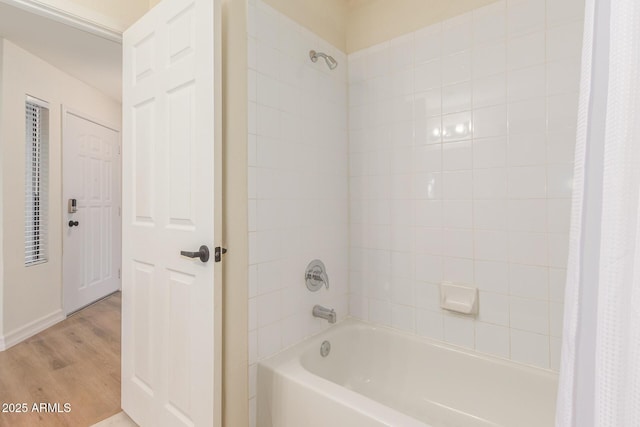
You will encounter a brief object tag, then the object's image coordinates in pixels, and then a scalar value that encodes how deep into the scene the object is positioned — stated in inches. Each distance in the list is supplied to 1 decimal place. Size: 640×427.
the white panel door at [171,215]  47.0
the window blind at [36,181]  109.1
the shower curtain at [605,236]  16.5
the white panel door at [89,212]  123.7
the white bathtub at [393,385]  46.4
